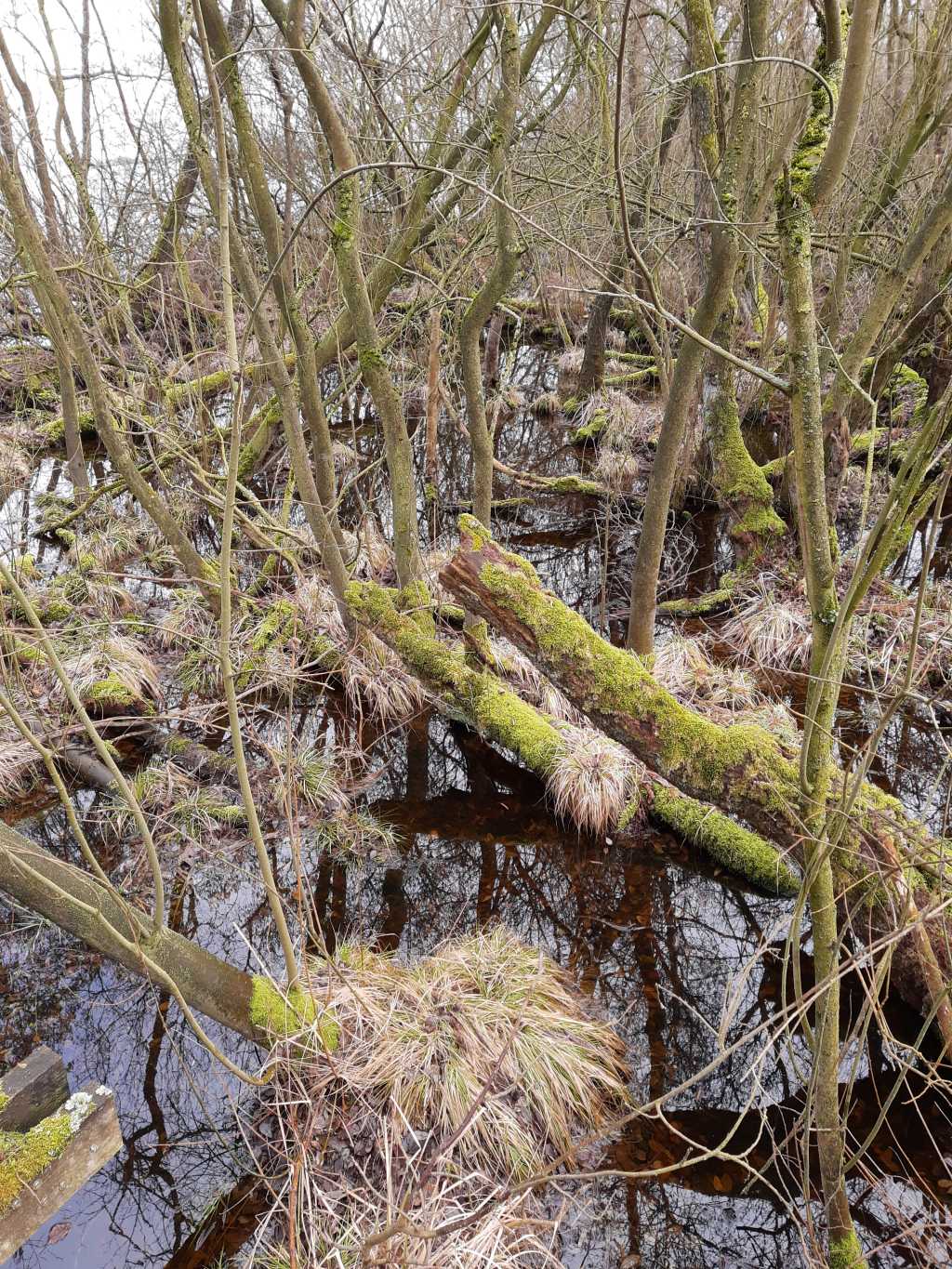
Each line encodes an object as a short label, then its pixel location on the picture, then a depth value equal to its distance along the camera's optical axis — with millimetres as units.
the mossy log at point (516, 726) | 3891
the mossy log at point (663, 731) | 3029
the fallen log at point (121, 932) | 2471
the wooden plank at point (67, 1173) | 2205
